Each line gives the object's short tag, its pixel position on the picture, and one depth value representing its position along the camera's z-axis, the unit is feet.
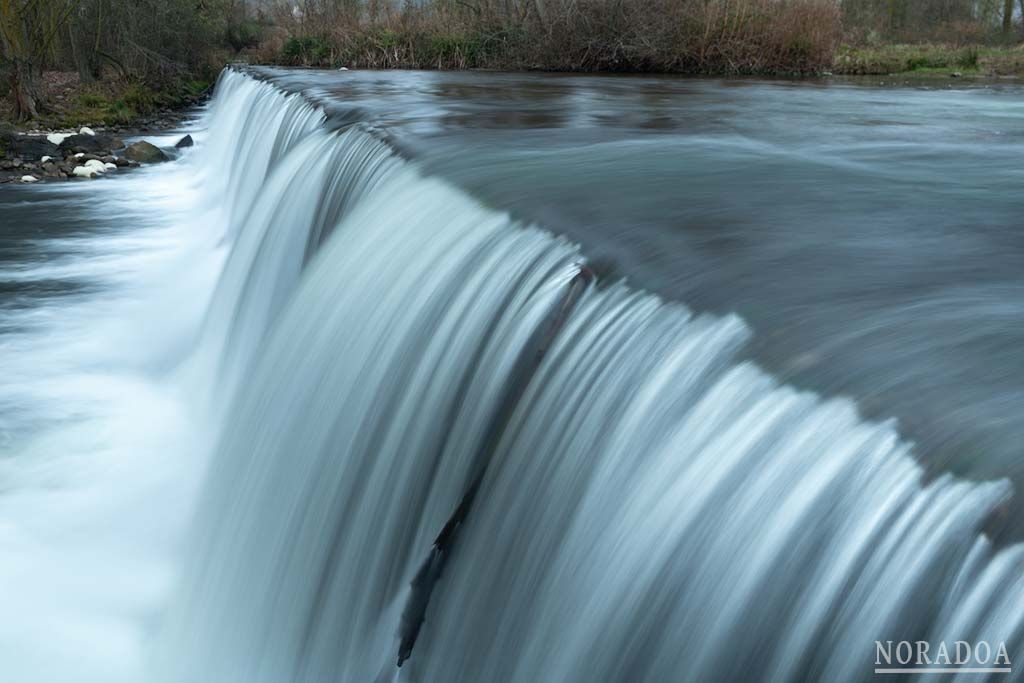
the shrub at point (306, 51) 87.35
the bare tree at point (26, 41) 62.85
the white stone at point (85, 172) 48.06
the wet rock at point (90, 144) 52.95
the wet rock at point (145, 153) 52.60
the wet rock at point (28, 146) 52.11
